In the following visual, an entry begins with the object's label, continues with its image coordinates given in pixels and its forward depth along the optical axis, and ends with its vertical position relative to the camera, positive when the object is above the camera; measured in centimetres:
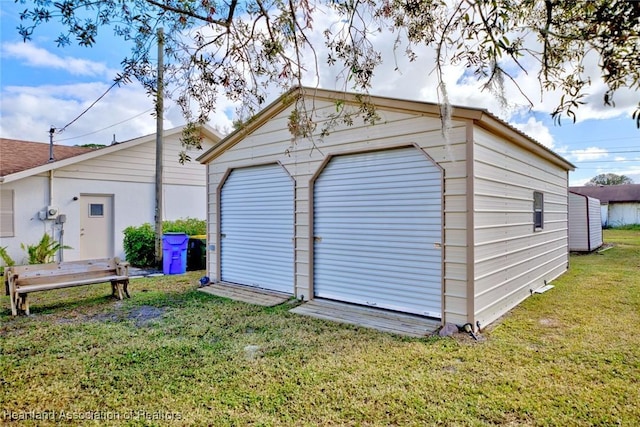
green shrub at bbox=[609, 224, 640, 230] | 2497 -97
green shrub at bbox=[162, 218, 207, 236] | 1048 -36
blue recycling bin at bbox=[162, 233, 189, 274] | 893 -94
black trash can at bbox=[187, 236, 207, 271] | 1001 -103
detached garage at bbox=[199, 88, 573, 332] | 471 +6
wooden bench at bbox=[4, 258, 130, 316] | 551 -106
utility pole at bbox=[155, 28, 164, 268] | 938 +53
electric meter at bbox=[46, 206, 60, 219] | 933 +8
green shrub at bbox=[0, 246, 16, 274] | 834 -103
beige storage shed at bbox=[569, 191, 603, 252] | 1321 -40
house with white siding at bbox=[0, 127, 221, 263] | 905 +67
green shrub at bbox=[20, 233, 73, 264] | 866 -86
